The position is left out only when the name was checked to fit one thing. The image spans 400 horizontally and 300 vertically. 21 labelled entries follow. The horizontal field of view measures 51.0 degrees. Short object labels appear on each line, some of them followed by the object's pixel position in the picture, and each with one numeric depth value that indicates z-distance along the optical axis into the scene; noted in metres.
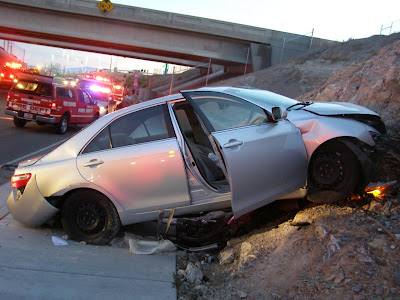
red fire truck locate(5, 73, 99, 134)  16.33
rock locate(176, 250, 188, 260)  5.05
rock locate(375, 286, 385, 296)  3.35
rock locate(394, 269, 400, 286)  3.39
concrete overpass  32.78
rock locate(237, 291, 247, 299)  3.80
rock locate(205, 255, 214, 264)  4.98
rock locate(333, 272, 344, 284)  3.59
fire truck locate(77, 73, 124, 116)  26.56
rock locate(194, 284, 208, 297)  4.08
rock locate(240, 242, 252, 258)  4.70
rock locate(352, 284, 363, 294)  3.41
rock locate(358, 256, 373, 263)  3.70
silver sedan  4.67
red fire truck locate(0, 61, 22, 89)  40.22
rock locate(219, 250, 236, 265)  4.79
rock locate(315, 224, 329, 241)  4.26
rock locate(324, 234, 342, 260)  3.96
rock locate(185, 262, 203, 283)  4.34
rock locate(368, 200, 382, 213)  4.63
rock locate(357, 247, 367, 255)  3.82
